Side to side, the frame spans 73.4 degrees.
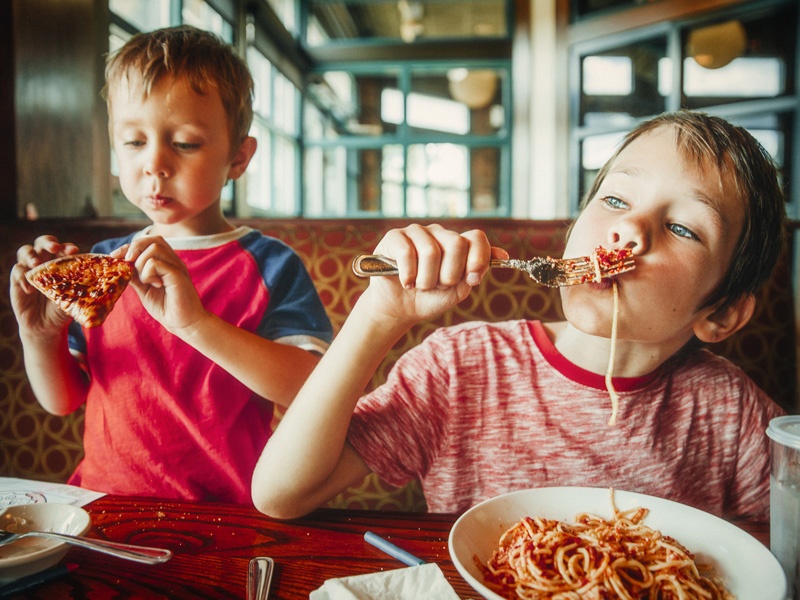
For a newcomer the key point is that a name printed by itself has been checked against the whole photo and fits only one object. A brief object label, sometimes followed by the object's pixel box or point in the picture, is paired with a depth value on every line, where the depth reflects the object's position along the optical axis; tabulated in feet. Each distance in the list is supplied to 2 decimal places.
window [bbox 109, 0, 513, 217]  11.90
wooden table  1.67
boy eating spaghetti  2.14
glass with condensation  1.61
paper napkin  1.62
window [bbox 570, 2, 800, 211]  4.73
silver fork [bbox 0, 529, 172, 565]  1.68
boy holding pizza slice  2.56
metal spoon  1.63
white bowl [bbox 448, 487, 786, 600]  1.56
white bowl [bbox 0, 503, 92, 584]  1.66
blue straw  1.82
